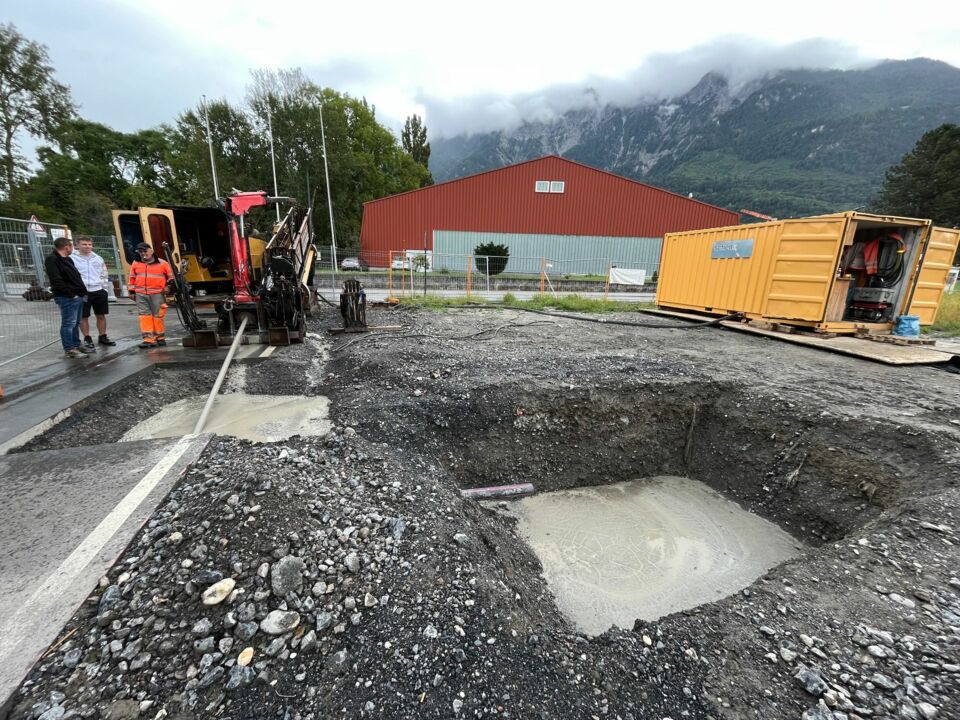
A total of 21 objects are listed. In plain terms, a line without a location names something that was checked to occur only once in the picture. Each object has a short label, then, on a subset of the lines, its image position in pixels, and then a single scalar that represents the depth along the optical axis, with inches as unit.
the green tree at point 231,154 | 1219.9
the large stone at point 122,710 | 61.3
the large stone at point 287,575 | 80.9
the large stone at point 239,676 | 66.0
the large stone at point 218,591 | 76.5
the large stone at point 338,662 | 69.4
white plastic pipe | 155.0
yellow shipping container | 311.7
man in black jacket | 216.8
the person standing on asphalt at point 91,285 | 251.3
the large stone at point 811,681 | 70.8
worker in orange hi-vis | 246.4
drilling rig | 270.4
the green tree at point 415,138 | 1867.6
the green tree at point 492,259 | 815.1
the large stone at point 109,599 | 73.9
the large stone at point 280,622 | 74.1
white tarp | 738.2
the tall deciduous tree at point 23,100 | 954.7
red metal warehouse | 1056.8
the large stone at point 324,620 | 76.5
